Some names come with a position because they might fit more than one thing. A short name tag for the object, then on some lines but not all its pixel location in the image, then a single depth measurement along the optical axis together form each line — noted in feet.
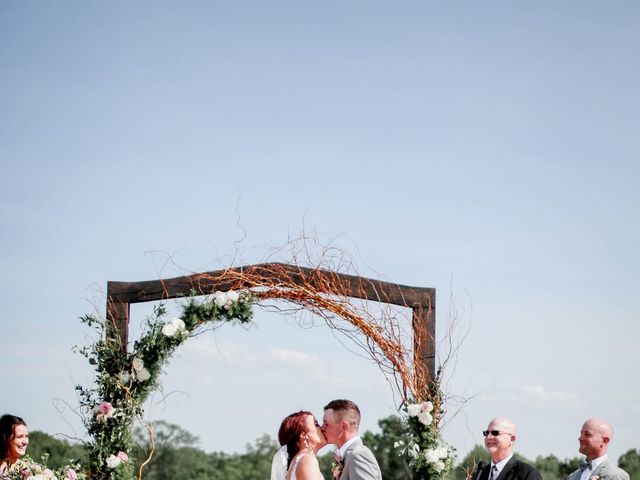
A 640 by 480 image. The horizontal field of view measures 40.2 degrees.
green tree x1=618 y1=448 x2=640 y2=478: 142.06
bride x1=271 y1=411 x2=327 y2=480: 21.54
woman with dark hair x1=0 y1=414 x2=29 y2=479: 27.20
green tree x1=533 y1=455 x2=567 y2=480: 163.63
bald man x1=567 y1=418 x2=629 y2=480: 25.93
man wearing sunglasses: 25.30
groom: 24.14
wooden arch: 33.27
